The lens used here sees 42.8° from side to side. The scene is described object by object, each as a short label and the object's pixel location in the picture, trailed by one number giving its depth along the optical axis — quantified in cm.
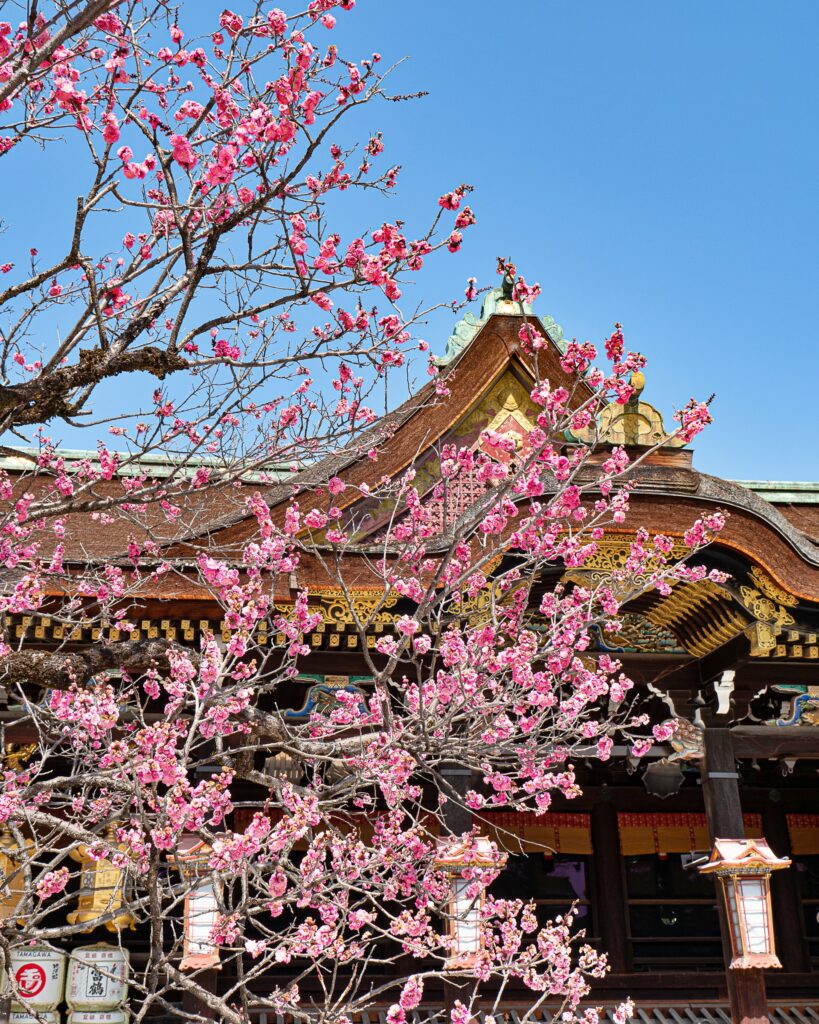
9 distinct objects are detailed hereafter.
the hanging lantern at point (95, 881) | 728
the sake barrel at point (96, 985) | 722
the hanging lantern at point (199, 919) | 686
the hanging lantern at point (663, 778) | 944
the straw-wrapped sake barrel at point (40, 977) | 727
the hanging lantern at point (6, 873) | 780
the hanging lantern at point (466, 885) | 710
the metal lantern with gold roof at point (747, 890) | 776
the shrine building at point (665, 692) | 785
